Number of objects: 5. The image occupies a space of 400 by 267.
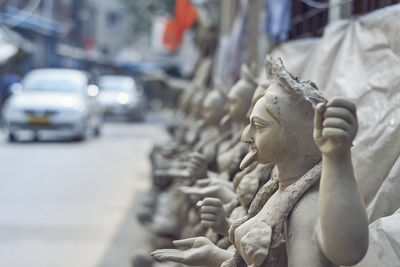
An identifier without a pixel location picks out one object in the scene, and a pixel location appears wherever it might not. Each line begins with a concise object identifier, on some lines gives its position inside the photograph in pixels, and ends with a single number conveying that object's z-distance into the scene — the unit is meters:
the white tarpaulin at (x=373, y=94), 2.17
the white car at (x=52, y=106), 14.81
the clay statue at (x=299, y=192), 1.64
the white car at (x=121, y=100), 23.88
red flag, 11.80
